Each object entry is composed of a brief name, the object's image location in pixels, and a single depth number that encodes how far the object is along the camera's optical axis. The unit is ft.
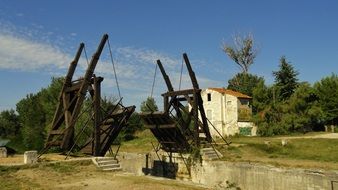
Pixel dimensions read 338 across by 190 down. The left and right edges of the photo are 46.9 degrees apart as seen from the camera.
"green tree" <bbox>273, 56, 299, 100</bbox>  160.86
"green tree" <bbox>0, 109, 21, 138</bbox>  274.77
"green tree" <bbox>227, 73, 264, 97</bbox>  193.67
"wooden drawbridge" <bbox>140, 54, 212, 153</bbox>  79.56
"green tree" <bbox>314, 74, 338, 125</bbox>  145.28
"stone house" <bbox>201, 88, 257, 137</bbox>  147.33
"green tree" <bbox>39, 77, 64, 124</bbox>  173.47
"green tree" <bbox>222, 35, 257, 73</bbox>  197.47
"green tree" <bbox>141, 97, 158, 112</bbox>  226.58
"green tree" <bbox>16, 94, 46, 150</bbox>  169.99
